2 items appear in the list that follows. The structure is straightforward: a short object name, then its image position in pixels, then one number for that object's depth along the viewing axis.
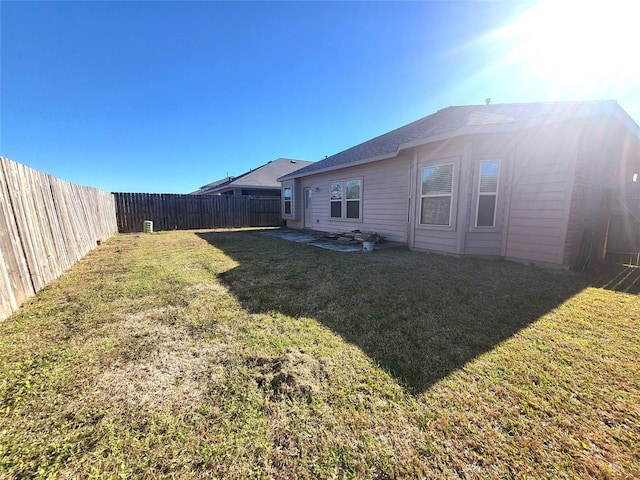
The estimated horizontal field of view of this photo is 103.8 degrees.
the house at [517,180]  4.64
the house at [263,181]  17.56
